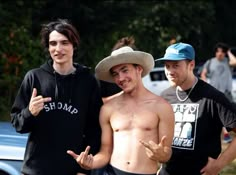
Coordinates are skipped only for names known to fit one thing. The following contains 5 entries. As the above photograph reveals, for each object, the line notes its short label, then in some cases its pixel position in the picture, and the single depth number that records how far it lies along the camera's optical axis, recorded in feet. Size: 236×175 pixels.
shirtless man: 14.83
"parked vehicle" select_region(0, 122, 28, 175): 17.65
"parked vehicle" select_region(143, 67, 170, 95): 66.25
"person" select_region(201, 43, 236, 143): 44.84
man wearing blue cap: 16.50
